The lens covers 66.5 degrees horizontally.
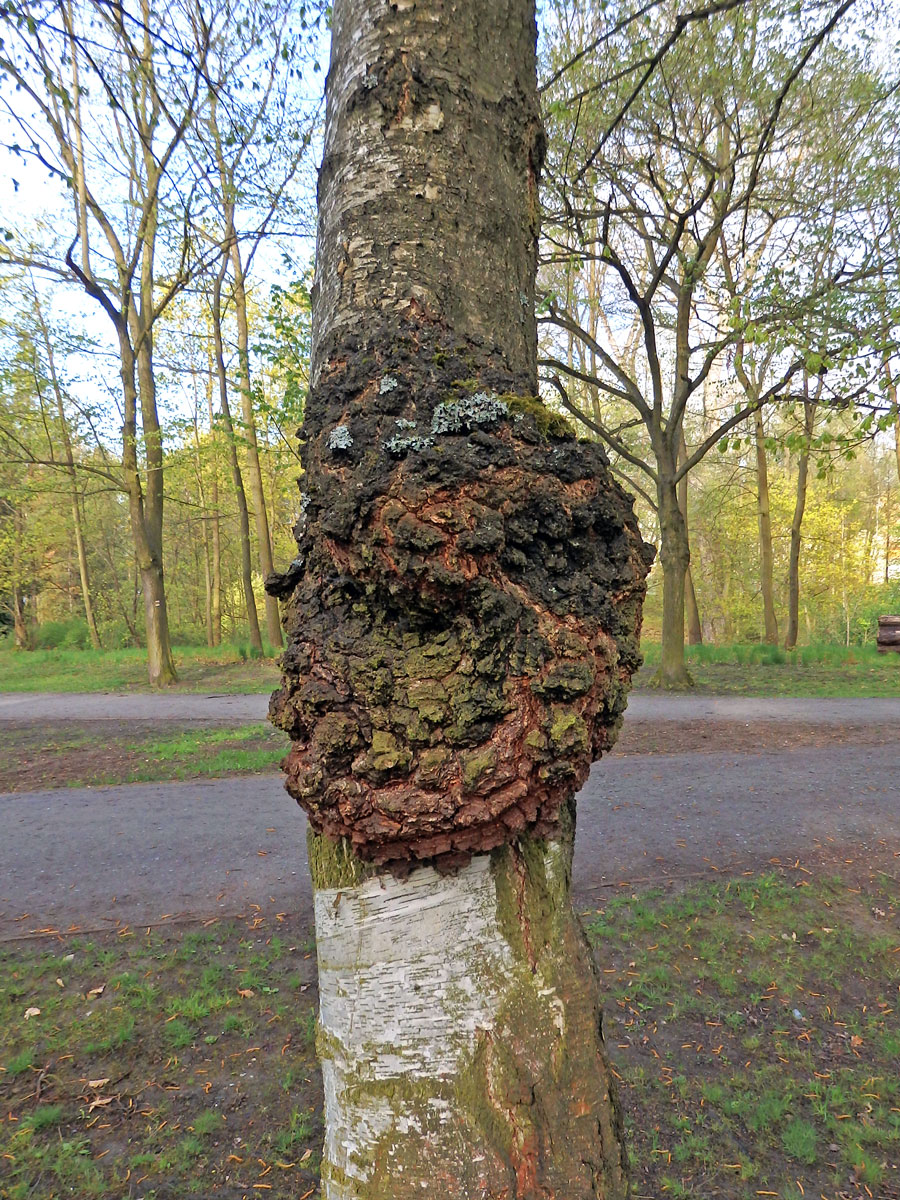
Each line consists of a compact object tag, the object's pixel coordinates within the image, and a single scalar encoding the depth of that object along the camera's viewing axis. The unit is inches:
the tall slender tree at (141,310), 504.1
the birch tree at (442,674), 40.9
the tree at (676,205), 337.7
